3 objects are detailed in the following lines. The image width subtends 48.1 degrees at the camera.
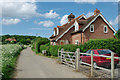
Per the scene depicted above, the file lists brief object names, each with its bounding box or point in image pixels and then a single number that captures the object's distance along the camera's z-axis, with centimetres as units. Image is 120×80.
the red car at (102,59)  972
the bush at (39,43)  3775
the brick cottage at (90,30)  2582
